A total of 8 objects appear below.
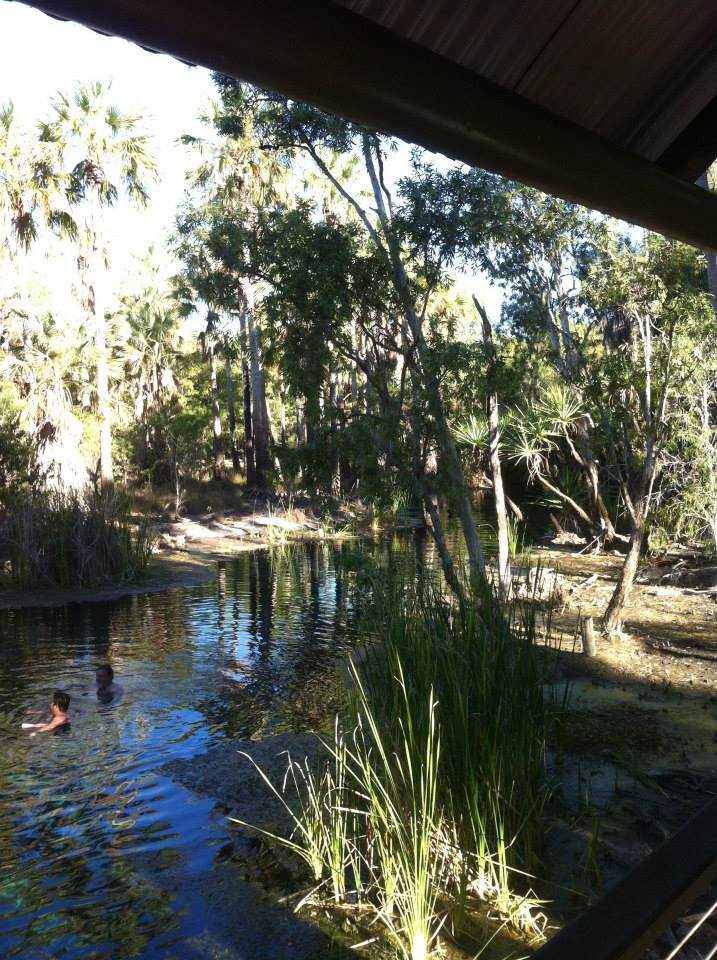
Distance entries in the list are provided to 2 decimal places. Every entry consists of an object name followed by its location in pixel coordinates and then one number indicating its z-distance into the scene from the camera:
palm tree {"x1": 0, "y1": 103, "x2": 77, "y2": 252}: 18.09
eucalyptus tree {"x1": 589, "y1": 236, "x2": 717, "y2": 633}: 8.56
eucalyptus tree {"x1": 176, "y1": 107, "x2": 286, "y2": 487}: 21.34
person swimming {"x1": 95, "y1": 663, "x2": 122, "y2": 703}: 7.30
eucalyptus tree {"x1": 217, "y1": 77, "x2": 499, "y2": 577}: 8.59
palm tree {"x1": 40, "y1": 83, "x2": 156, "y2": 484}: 17.98
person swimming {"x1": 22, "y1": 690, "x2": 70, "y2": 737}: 6.59
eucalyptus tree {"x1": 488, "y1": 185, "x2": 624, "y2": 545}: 10.97
